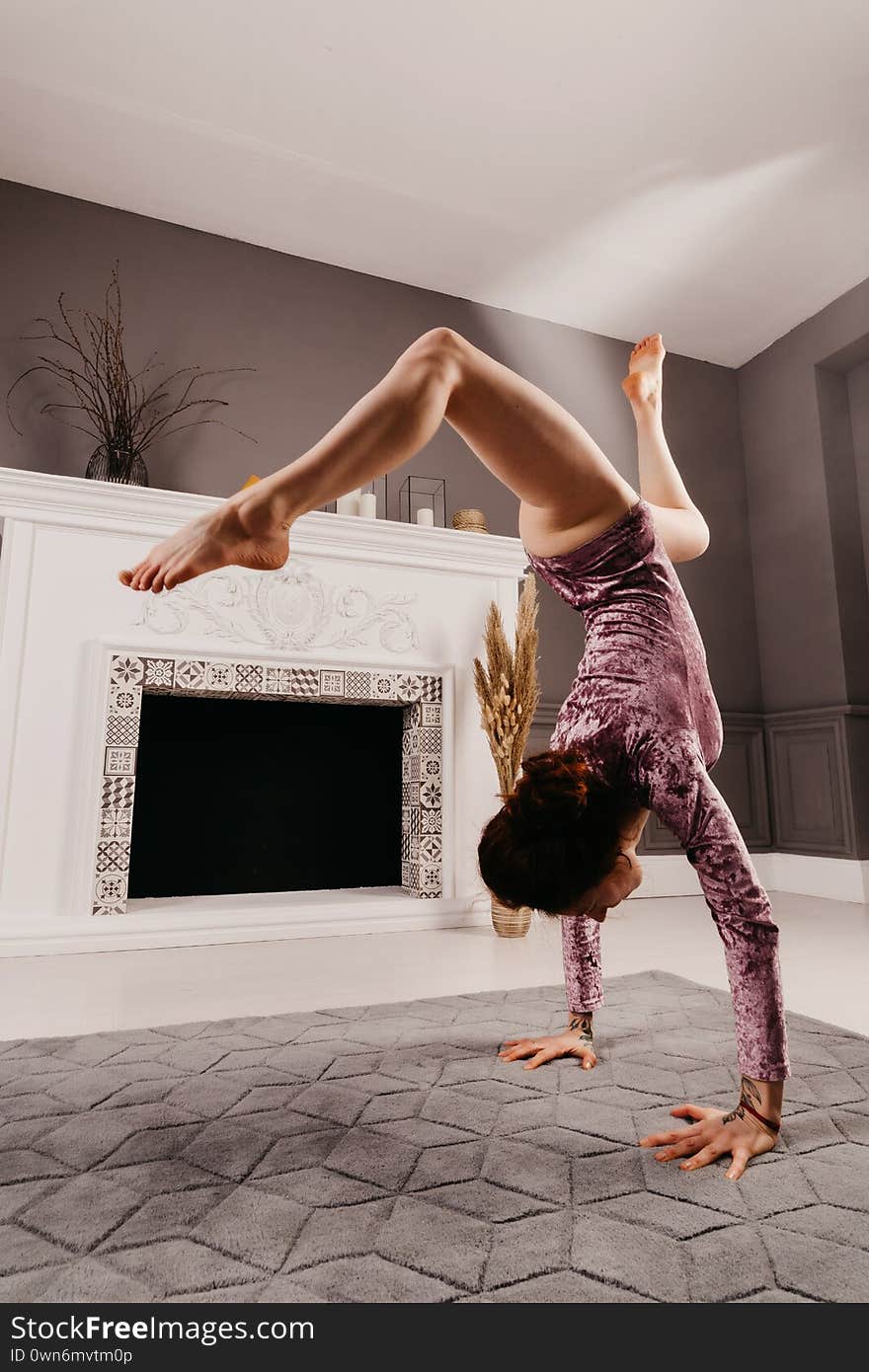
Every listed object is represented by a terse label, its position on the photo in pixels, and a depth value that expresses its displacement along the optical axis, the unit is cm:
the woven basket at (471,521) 382
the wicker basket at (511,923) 319
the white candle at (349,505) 372
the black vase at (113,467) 324
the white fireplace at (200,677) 286
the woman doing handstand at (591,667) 107
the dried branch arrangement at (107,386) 345
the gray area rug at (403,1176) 86
